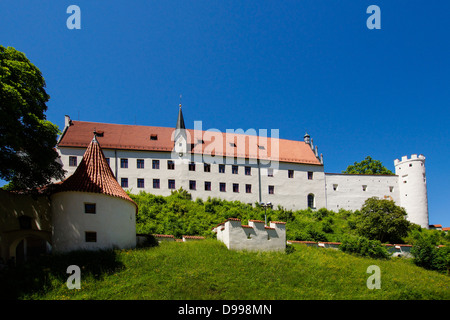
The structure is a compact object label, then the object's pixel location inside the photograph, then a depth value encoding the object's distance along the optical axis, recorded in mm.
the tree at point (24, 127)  17625
